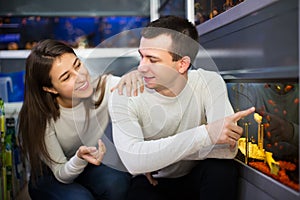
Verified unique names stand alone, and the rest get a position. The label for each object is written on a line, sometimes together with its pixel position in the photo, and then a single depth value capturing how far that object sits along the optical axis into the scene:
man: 1.14
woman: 1.32
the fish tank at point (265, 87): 0.98
